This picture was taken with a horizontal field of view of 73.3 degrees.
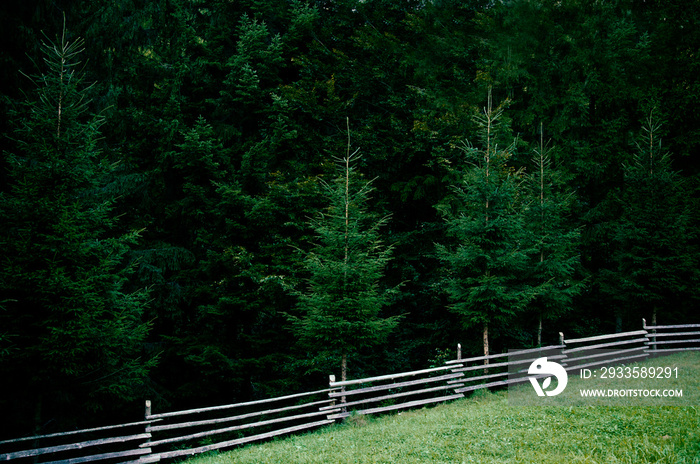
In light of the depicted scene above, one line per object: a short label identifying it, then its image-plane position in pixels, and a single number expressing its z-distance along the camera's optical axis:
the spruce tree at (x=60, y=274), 9.80
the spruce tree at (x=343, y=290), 13.46
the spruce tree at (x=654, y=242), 17.61
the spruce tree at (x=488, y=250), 15.02
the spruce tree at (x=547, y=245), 16.80
